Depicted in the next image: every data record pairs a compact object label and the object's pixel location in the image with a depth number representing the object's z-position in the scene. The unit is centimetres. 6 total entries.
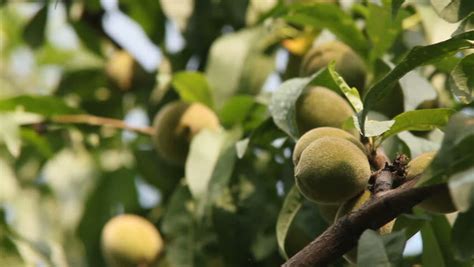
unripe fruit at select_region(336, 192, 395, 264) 131
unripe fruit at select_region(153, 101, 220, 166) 159
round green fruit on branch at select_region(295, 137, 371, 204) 130
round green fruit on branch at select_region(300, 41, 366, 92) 152
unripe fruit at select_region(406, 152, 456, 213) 127
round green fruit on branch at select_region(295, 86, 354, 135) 142
